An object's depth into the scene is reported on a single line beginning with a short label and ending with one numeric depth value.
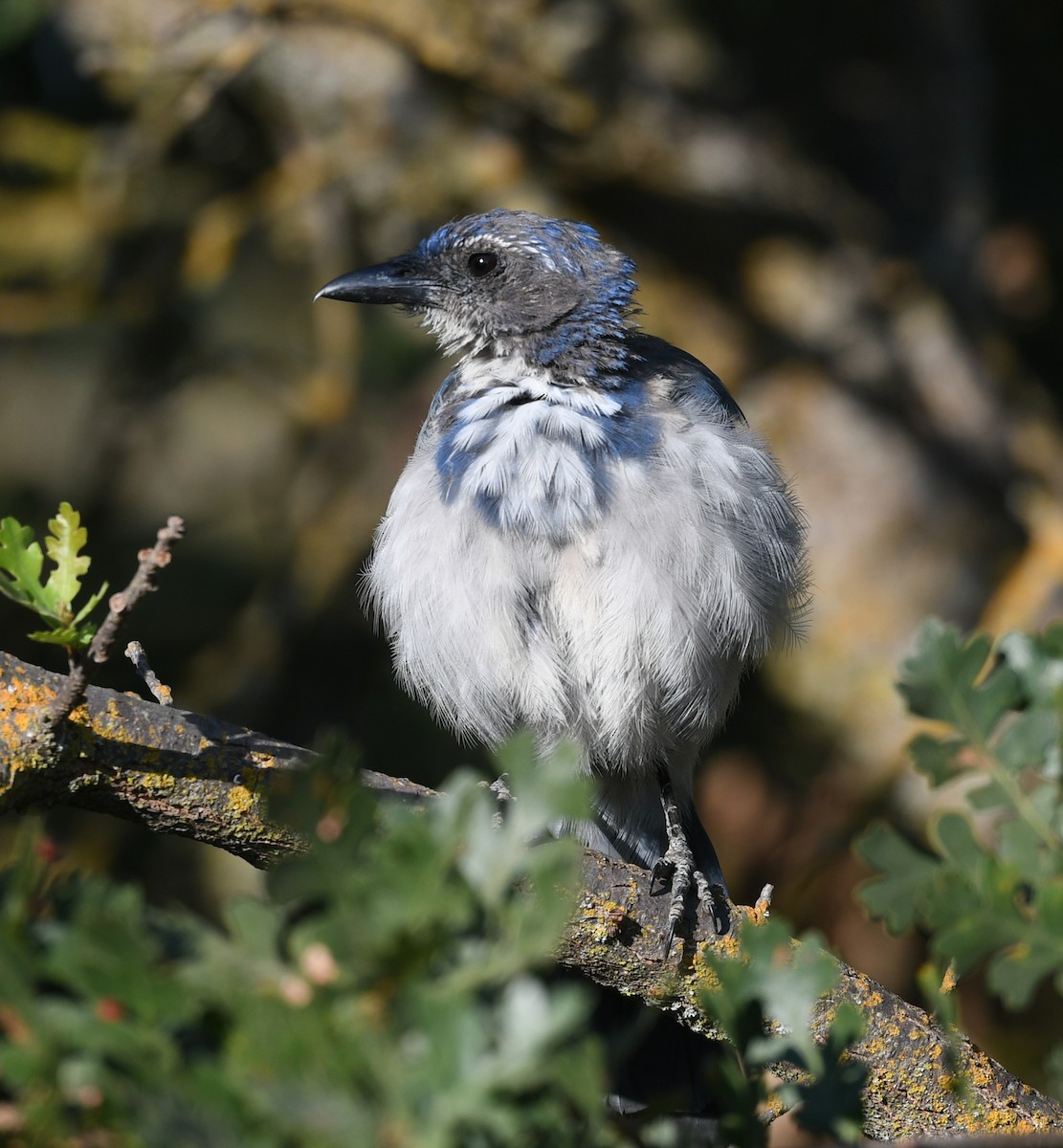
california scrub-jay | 5.27
